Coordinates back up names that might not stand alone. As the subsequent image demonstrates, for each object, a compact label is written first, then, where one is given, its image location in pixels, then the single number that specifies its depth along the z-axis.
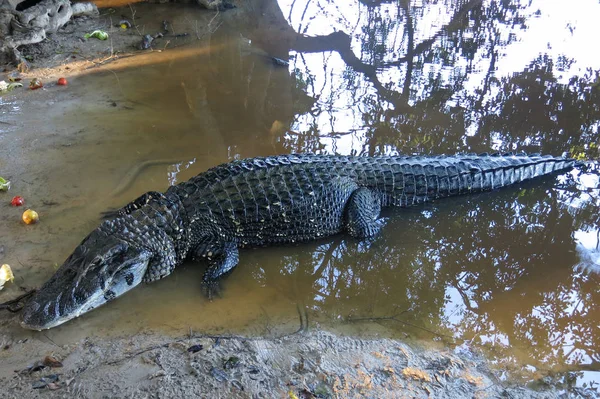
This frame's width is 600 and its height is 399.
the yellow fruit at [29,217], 4.39
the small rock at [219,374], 3.02
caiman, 3.63
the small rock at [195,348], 3.23
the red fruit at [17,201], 4.62
